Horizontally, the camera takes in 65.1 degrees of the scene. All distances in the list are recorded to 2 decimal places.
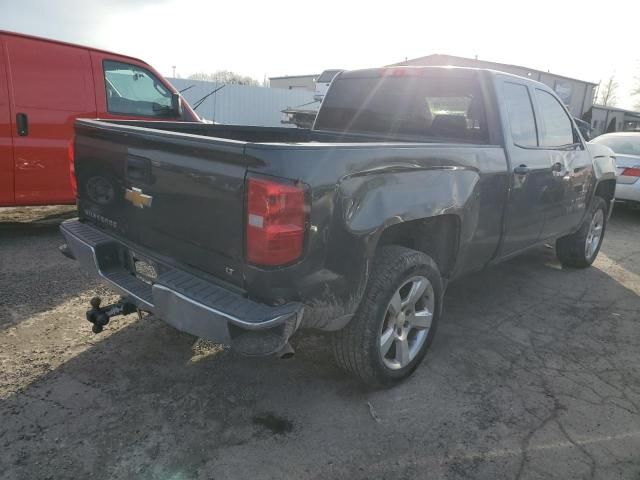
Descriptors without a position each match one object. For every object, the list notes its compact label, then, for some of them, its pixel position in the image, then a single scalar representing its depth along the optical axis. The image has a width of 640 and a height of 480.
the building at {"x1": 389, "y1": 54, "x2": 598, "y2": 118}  31.18
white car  8.21
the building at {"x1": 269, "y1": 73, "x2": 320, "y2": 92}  42.72
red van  4.98
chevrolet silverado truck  2.22
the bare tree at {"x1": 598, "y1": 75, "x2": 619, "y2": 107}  78.62
